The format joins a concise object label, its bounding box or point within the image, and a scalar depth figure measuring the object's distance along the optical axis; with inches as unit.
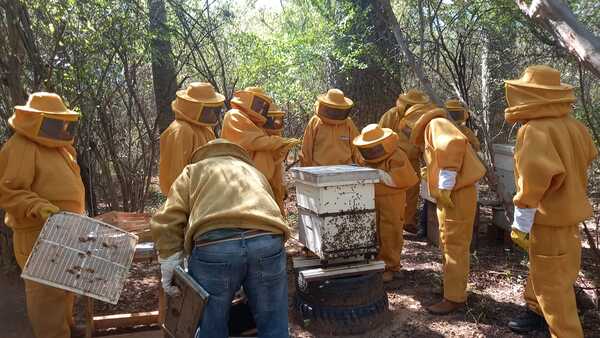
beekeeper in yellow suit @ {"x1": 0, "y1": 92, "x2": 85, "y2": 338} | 144.1
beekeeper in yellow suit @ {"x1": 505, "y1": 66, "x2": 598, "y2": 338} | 135.6
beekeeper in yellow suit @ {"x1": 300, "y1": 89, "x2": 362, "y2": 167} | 237.1
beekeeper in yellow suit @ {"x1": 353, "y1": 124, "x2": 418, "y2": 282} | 192.1
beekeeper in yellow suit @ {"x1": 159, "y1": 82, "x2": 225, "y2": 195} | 187.8
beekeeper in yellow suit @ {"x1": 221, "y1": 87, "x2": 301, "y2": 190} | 209.6
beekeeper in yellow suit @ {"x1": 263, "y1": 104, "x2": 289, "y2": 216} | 225.2
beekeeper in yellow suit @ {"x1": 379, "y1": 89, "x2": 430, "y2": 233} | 253.6
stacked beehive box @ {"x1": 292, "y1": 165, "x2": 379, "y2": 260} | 160.1
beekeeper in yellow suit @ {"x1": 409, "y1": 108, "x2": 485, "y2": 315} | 169.8
